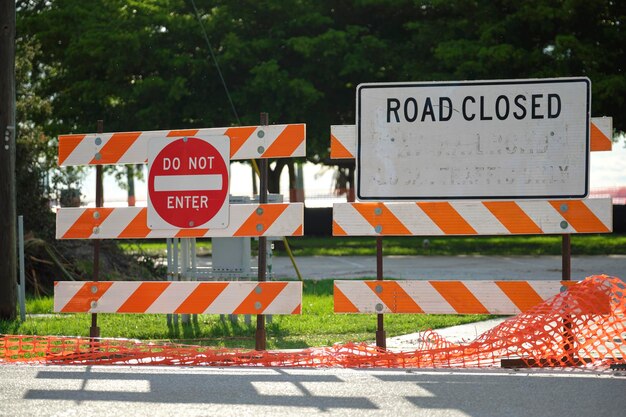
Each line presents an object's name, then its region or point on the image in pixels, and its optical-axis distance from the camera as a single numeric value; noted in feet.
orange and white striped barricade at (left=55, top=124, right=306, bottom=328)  56.48
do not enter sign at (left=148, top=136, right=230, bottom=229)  58.13
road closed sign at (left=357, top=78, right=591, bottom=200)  55.31
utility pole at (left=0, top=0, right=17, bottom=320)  75.92
